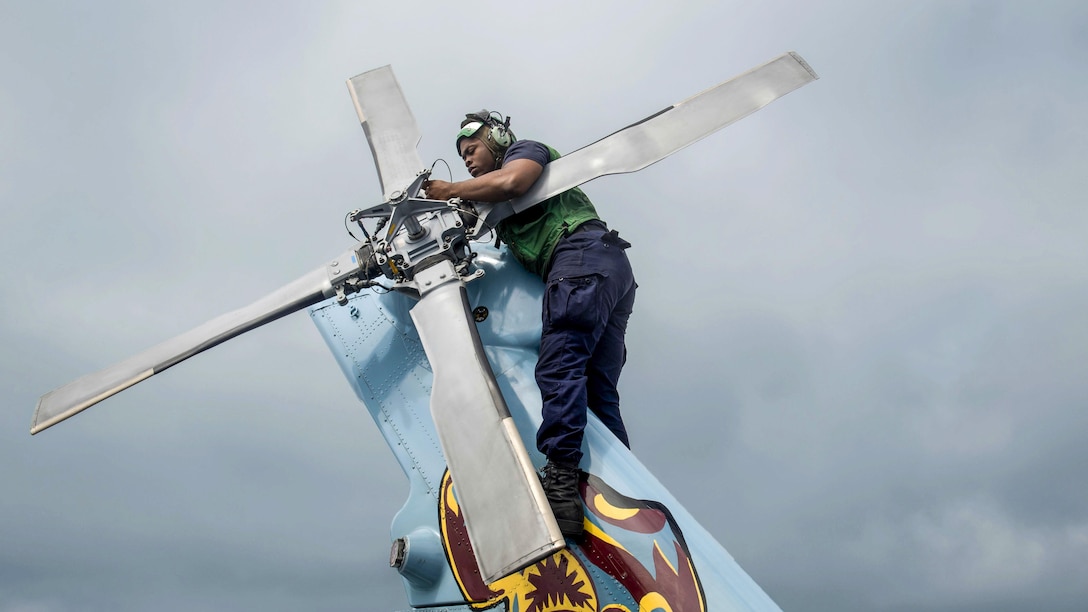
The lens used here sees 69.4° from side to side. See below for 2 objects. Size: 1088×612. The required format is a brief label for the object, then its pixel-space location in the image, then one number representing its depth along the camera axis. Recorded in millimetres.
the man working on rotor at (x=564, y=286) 5277
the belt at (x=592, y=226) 6352
